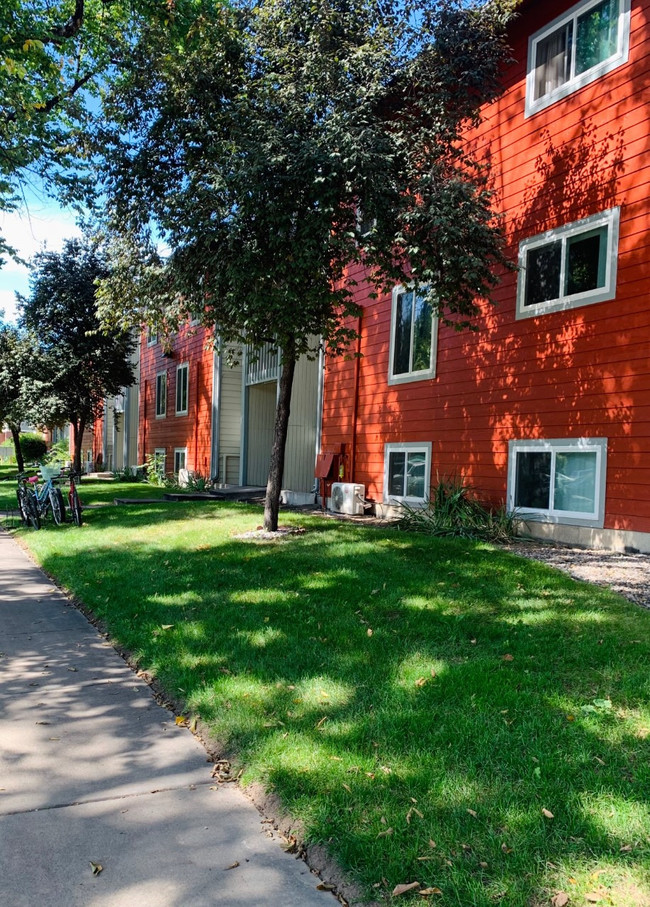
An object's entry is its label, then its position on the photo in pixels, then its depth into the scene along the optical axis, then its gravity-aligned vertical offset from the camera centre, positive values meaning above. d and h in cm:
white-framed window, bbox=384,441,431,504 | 1184 -19
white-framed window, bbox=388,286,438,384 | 1180 +220
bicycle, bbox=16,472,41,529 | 1255 -102
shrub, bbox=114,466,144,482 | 2580 -87
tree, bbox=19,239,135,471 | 2009 +339
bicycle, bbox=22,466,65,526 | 1240 -83
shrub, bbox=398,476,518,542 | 945 -79
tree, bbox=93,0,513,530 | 777 +356
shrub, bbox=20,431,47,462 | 4572 +13
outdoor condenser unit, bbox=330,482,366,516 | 1306 -74
